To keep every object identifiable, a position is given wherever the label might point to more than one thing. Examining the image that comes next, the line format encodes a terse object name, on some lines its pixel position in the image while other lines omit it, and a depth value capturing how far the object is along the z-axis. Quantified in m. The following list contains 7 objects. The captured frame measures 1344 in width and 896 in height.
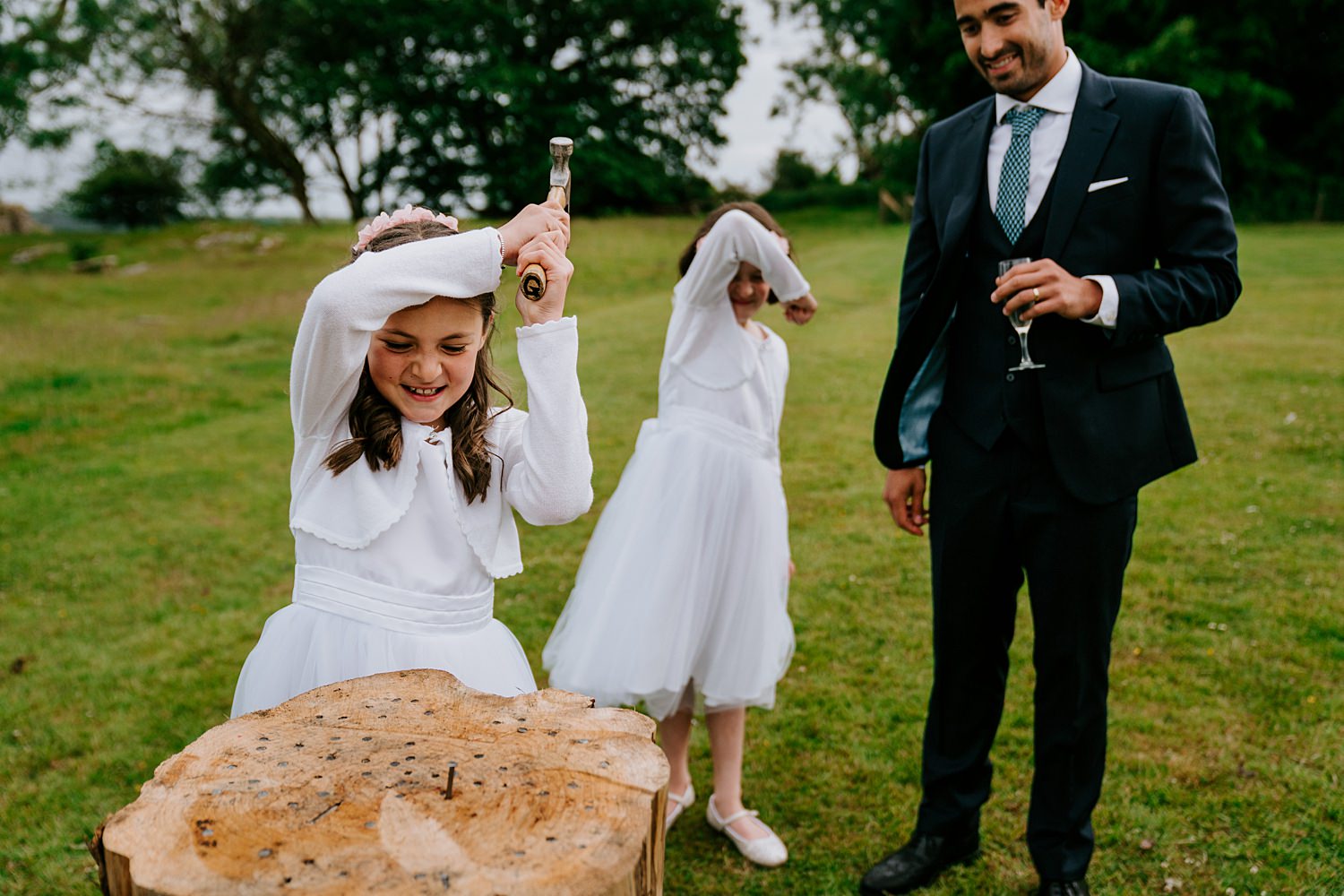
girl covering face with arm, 3.72
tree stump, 1.51
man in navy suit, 2.95
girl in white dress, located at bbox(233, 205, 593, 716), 2.25
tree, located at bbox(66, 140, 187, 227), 31.23
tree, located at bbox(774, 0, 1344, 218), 26.31
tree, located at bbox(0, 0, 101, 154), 22.95
